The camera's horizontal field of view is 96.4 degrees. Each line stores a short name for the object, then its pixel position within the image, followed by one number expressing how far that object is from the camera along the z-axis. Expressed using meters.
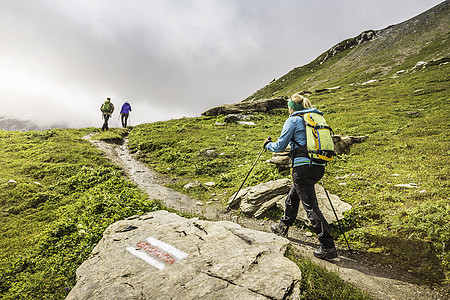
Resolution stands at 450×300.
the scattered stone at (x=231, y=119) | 25.75
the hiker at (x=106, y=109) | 24.24
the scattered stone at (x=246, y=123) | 24.37
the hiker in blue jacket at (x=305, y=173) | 5.18
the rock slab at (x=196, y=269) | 3.49
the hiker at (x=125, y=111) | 27.16
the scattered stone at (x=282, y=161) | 10.34
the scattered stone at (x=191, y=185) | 11.36
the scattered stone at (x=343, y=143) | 12.45
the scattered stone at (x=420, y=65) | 42.34
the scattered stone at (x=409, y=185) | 7.32
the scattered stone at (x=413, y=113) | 18.82
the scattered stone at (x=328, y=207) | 6.78
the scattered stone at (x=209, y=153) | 15.26
